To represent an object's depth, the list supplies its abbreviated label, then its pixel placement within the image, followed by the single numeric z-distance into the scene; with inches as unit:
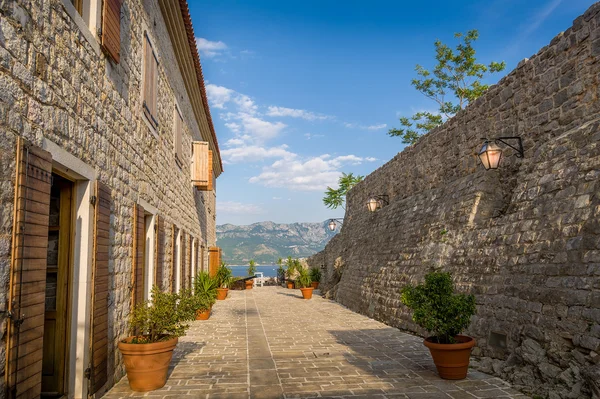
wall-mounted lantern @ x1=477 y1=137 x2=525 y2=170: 275.9
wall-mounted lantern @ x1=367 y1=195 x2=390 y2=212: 526.3
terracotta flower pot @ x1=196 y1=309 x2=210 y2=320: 418.7
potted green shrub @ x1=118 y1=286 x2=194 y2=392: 187.8
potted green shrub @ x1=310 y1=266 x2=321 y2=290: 867.6
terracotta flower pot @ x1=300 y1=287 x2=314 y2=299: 652.7
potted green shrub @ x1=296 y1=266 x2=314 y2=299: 653.9
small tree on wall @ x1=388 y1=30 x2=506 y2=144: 964.0
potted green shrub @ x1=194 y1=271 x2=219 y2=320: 449.1
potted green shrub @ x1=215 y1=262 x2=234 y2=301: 642.8
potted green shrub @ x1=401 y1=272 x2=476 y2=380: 205.3
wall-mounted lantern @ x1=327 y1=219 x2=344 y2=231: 815.7
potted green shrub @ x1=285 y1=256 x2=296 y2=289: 925.5
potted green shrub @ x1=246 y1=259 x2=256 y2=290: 1027.2
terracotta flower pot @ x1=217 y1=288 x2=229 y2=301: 632.4
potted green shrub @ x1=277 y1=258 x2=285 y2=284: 1072.8
